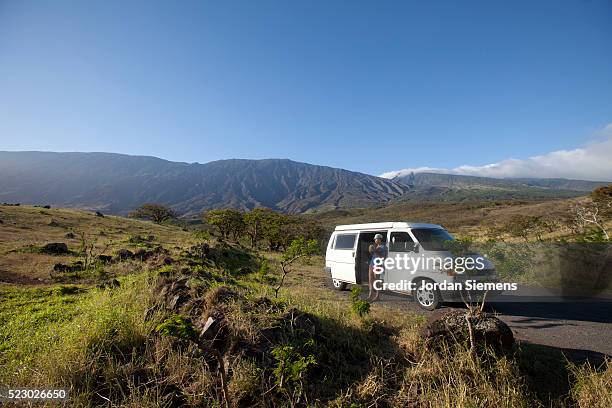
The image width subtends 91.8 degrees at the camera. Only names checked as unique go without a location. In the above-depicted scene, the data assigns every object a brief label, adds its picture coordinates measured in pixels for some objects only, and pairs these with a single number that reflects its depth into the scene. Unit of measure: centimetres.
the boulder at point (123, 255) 1251
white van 715
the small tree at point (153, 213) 5894
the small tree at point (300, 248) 647
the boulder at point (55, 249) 1394
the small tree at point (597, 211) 2058
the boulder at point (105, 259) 1208
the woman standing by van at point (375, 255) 851
